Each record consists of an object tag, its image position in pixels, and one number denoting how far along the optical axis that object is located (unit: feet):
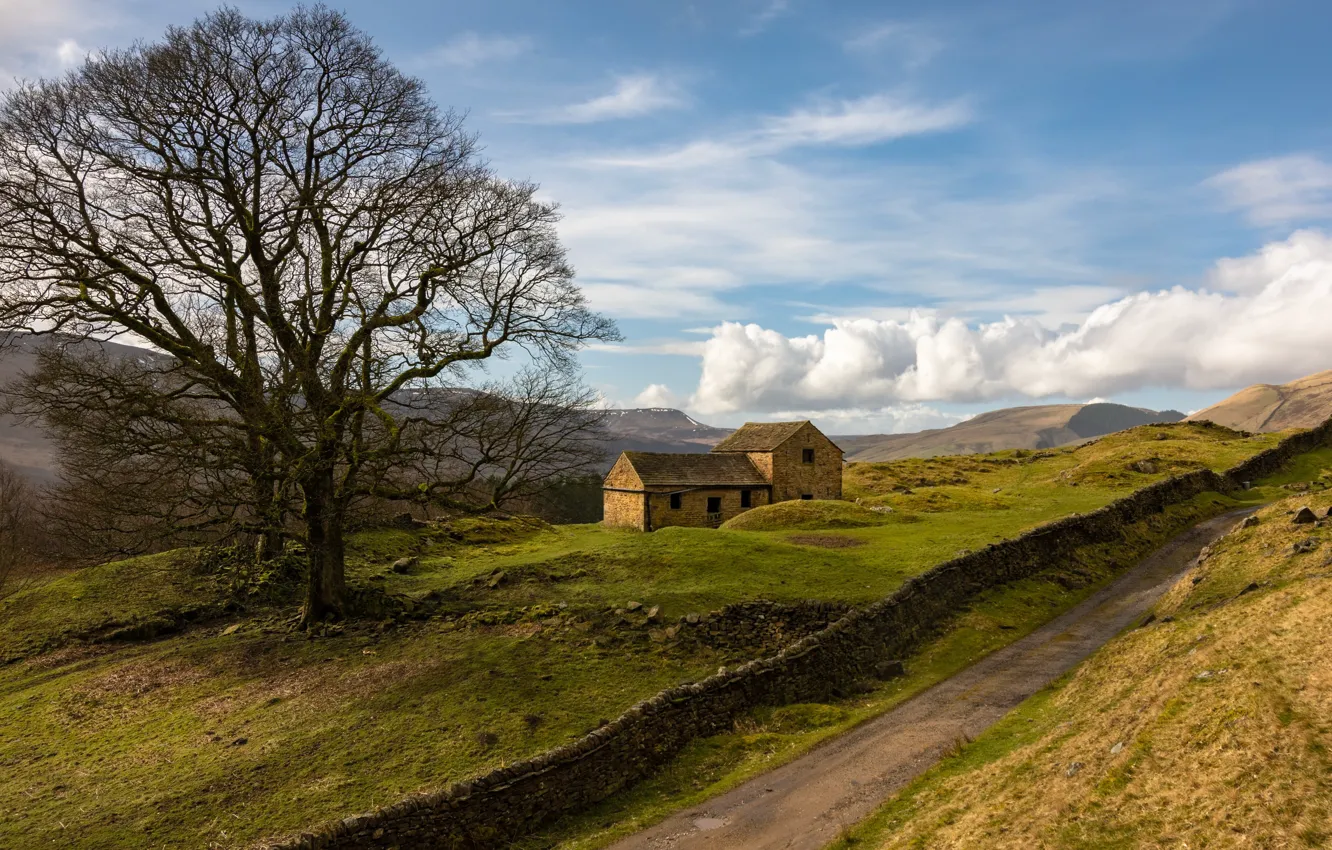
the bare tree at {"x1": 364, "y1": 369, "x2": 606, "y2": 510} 80.74
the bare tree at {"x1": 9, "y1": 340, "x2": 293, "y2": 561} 66.49
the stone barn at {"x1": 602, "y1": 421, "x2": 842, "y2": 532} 174.70
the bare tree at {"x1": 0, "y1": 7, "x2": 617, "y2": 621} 69.41
